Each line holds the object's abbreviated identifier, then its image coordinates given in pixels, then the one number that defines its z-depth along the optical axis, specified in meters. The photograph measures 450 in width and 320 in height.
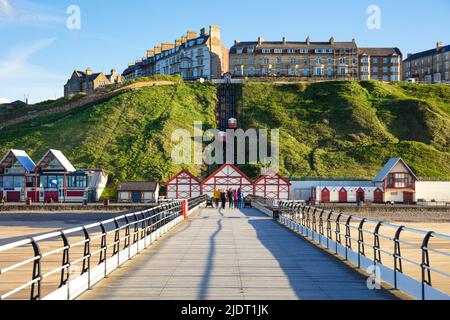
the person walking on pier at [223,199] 60.41
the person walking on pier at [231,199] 65.50
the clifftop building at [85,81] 171.50
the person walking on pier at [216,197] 68.54
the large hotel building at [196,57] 156.62
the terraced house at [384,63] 168.50
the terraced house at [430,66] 171.00
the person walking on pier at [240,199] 65.20
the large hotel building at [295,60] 159.25
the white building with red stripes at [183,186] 88.56
